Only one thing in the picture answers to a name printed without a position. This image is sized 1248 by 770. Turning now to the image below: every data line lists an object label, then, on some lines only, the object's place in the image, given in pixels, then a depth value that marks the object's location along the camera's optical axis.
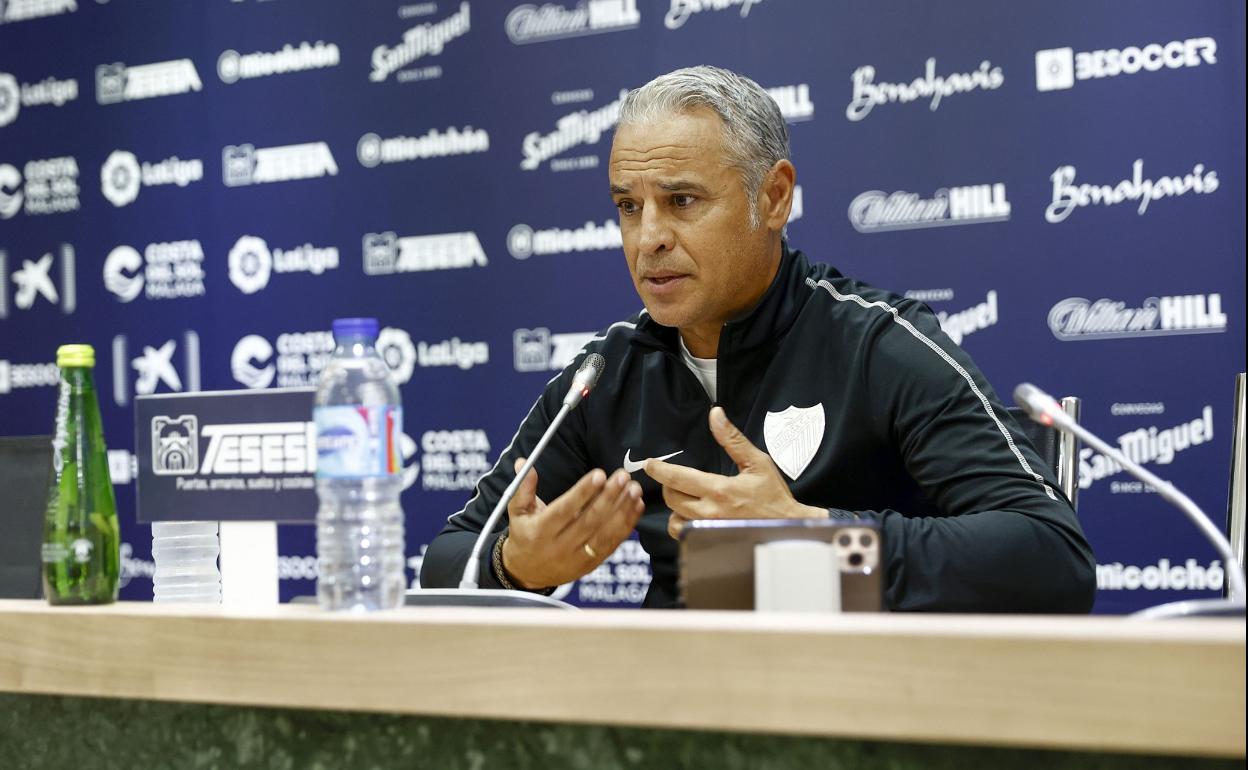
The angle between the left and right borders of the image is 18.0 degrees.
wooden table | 3.07
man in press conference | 3.83
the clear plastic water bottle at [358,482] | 3.41
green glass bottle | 3.53
